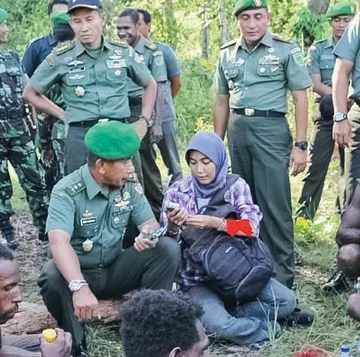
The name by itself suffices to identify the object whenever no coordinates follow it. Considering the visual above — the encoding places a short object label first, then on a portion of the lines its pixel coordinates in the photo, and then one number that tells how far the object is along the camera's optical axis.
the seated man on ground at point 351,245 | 3.12
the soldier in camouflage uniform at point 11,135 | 5.52
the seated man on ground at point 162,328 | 2.37
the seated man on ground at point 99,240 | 3.77
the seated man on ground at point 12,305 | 2.96
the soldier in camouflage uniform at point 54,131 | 5.47
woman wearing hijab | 4.20
